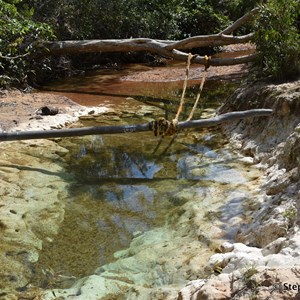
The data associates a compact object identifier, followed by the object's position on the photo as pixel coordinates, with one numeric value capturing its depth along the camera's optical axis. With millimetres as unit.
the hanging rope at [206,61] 7445
